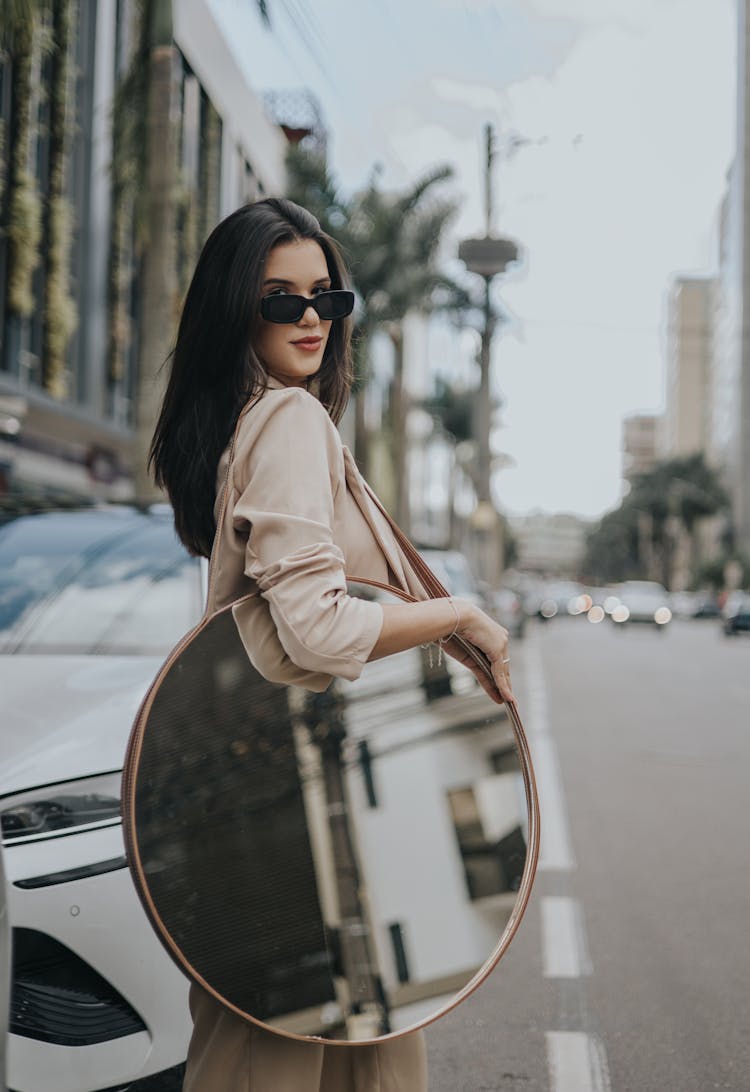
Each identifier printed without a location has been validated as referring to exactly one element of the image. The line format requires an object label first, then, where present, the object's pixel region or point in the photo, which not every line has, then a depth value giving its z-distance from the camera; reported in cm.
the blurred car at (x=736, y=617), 3716
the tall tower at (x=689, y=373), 13325
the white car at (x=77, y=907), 254
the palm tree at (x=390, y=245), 2919
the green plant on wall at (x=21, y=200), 2152
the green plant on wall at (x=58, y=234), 2369
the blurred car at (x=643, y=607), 4127
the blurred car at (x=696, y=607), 6338
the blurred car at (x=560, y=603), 6322
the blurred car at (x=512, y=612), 2906
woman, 172
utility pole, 2894
